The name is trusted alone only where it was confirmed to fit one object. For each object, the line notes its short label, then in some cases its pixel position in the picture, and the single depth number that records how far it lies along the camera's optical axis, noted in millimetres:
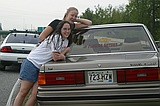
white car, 10977
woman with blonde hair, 4820
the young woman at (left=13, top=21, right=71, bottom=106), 4555
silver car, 3777
